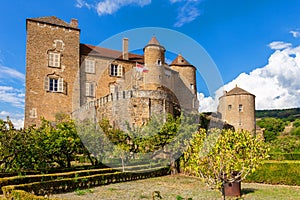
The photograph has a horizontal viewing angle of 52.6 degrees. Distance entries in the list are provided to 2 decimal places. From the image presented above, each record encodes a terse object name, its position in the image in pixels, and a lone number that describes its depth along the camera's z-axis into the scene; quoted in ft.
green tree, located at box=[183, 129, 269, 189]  26.66
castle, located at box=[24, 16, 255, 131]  78.54
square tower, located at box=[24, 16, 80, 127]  92.12
